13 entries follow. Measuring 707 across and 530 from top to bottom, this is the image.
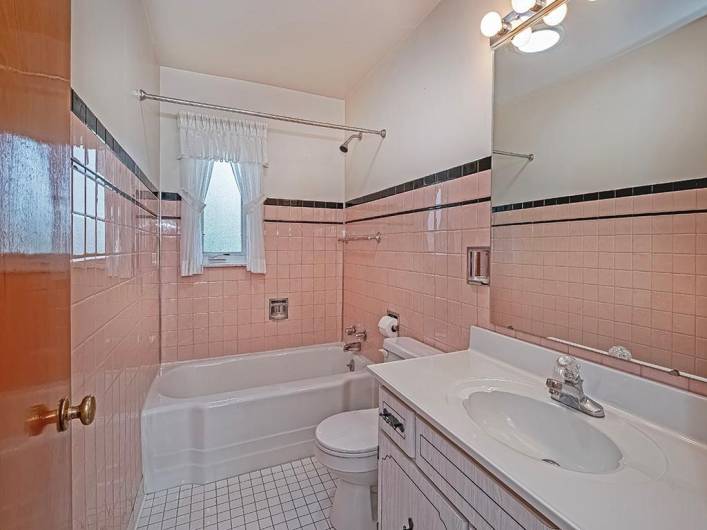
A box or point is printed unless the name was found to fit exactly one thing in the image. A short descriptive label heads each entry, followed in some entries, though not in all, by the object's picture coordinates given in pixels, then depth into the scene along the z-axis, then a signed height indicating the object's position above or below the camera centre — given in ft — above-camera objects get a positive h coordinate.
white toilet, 4.97 -2.90
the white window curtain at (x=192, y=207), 8.13 +1.21
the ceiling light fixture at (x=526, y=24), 4.09 +2.91
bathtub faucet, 8.69 -2.10
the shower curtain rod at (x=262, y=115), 6.39 +3.03
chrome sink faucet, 3.31 -1.25
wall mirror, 3.04 +0.83
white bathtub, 6.24 -3.04
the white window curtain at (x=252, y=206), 8.66 +1.33
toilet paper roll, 7.05 -1.32
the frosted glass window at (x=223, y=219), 8.79 +1.04
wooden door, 1.49 +0.00
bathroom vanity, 2.18 -1.44
